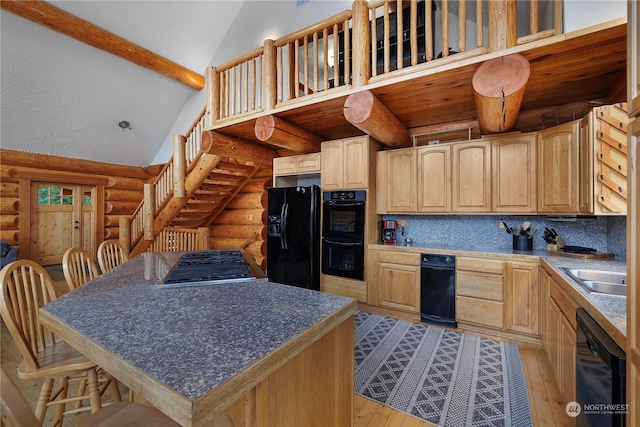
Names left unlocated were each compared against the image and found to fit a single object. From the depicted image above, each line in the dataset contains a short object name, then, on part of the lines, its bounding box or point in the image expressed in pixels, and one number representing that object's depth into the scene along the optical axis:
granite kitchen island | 0.63
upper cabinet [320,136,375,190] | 3.48
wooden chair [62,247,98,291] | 1.83
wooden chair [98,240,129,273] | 2.37
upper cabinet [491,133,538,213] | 2.79
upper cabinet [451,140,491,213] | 3.00
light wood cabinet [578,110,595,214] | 2.11
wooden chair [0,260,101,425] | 1.21
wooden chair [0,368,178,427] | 0.90
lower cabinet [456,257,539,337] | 2.56
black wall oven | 3.49
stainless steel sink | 1.68
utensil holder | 2.87
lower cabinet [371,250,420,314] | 3.12
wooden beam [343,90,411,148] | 2.58
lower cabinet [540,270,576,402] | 1.53
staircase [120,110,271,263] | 4.52
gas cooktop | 1.44
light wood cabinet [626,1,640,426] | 0.87
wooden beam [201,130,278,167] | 3.68
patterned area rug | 1.74
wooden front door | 5.39
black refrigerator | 3.79
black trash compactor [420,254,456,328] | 2.92
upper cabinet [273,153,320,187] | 3.96
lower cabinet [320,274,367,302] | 3.47
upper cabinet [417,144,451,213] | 3.21
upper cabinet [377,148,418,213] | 3.40
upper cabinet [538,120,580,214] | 2.37
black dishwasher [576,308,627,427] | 1.01
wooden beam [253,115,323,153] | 3.17
